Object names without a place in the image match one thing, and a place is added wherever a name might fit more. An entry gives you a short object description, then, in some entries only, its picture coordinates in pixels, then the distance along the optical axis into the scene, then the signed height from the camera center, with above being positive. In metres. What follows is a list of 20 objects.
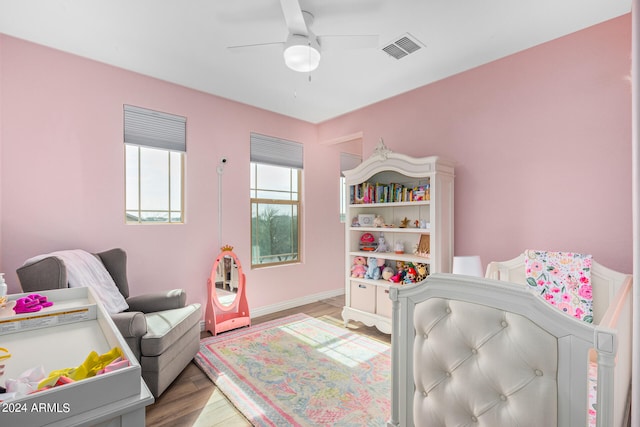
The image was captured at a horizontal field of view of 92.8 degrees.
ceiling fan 1.90 +1.11
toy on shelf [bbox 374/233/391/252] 3.40 -0.37
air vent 2.32 +1.33
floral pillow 2.01 -0.45
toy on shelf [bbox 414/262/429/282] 2.94 -0.56
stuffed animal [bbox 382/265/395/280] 3.18 -0.63
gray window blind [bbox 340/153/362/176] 4.80 +0.84
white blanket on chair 2.08 -0.47
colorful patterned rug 1.92 -1.26
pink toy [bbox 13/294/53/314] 1.40 -0.44
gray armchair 1.92 -0.81
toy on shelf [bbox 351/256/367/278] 3.41 -0.61
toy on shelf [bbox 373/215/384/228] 3.38 -0.10
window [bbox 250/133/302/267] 3.82 +0.16
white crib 0.93 -0.51
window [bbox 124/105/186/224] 2.92 +0.47
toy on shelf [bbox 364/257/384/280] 3.29 -0.60
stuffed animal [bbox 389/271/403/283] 3.09 -0.66
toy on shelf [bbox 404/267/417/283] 3.01 -0.62
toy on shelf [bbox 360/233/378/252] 3.52 -0.35
